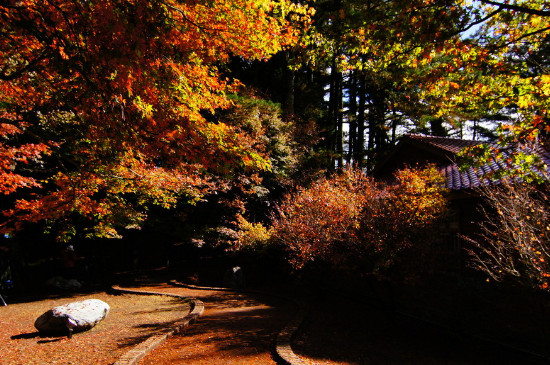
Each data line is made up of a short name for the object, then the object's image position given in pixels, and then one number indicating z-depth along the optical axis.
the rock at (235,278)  14.65
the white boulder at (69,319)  7.50
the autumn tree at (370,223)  7.96
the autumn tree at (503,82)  5.41
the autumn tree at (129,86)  4.61
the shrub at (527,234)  5.98
